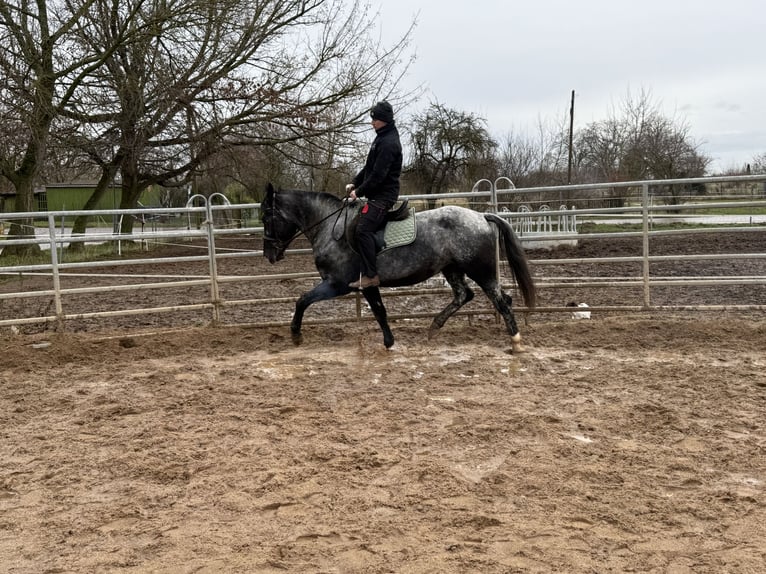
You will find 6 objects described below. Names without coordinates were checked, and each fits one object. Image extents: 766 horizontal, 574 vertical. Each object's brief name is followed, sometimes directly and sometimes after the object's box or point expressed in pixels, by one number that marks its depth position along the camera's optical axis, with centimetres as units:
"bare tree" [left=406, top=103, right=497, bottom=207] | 3111
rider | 589
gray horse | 625
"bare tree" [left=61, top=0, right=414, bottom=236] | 1450
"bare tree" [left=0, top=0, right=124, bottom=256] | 1348
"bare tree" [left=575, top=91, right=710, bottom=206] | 2880
